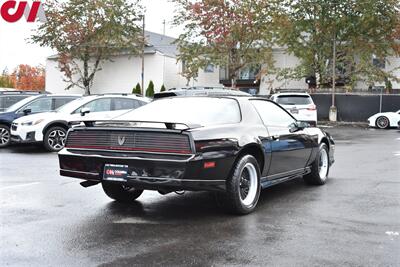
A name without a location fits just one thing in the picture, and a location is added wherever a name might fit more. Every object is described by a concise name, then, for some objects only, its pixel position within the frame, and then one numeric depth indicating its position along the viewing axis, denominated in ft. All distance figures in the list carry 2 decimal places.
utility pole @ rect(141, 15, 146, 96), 127.85
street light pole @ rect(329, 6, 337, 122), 93.49
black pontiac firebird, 18.40
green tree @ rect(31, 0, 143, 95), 127.03
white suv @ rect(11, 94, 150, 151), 43.45
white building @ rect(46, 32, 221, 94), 133.08
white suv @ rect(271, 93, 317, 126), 63.62
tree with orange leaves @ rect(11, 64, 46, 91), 257.75
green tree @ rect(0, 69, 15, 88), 256.87
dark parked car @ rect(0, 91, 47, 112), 56.54
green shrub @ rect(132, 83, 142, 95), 127.26
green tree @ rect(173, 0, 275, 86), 111.75
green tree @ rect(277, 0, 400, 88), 96.43
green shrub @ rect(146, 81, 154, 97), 126.25
